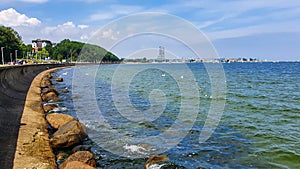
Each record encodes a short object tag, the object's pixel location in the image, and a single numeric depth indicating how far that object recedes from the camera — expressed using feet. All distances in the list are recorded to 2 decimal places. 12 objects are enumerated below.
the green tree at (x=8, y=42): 258.16
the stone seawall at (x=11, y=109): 26.00
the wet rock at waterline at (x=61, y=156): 28.66
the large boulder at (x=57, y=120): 39.09
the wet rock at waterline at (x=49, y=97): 68.40
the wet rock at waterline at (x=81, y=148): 30.27
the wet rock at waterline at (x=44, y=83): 104.12
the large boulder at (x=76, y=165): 21.79
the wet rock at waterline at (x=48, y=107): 53.79
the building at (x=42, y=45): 647.72
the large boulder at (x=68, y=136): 31.30
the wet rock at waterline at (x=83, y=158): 24.67
